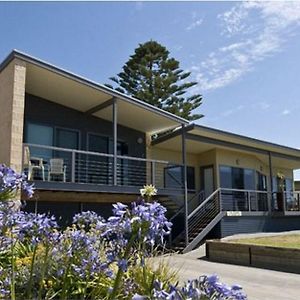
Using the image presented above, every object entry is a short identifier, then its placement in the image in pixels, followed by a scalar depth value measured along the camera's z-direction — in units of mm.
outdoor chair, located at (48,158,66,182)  10137
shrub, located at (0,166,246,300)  1608
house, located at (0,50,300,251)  9668
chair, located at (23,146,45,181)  9151
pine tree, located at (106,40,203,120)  24940
